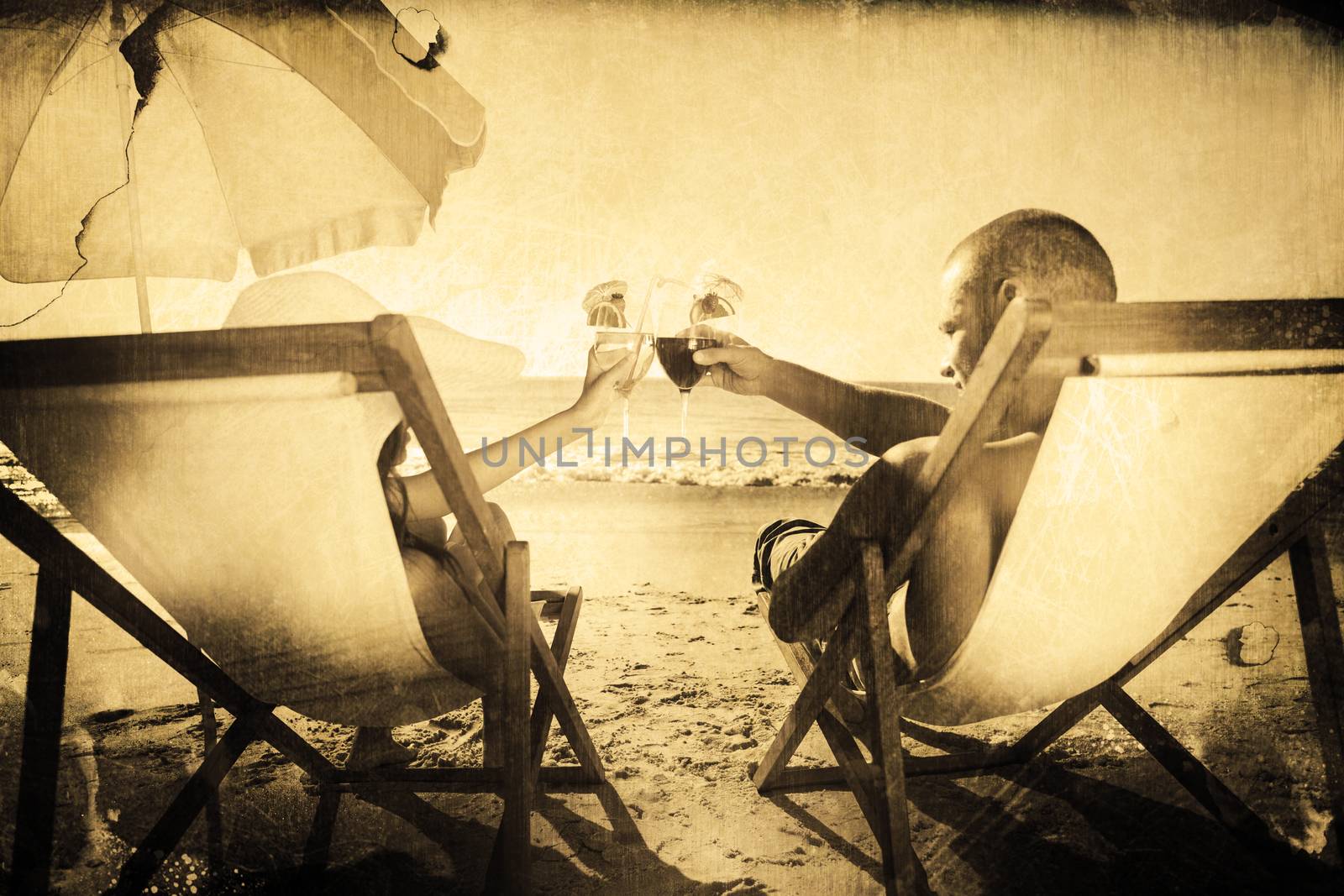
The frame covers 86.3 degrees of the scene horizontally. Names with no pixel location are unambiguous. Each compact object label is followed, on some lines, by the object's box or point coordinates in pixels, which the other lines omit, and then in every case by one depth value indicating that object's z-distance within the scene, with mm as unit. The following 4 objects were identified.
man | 1492
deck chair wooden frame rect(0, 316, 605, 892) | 1185
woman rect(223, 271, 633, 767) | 1688
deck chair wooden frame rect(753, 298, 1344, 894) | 1208
